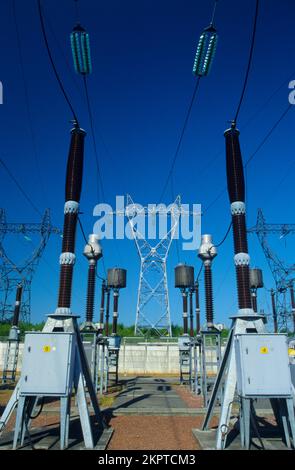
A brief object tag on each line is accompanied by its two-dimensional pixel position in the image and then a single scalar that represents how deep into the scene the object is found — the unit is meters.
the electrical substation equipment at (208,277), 18.86
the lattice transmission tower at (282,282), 45.13
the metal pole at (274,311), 43.72
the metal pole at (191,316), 27.65
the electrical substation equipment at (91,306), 18.09
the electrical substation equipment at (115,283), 25.41
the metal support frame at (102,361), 19.18
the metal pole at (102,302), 27.82
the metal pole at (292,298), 36.84
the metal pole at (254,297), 30.99
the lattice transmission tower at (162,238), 44.84
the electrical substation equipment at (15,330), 23.43
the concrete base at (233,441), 7.75
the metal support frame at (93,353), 17.75
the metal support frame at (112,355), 22.40
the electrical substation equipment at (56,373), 7.82
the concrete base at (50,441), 7.79
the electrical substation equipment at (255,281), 32.06
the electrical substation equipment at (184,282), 27.08
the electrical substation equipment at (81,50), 8.61
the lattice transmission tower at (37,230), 44.97
